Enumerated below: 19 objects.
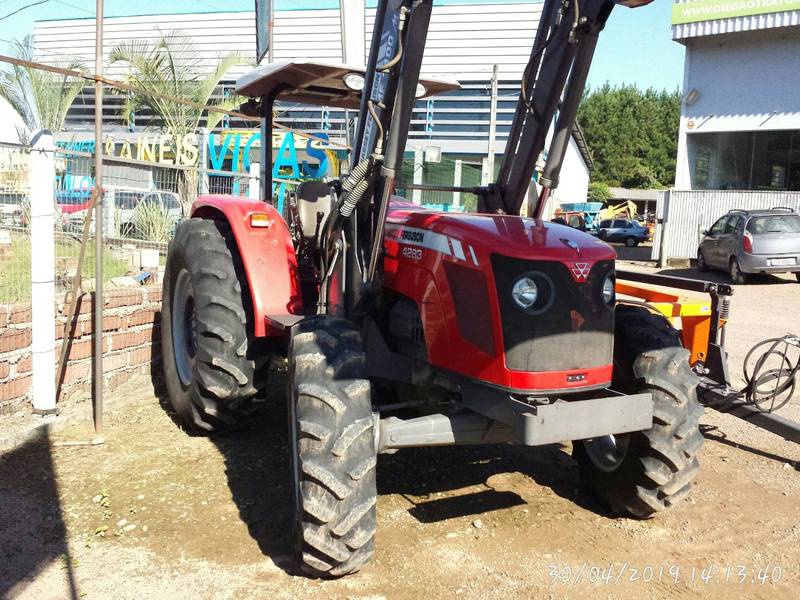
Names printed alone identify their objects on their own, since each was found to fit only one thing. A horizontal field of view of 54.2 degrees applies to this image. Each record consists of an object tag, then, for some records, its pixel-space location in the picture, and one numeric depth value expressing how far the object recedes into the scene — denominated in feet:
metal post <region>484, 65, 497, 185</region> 54.04
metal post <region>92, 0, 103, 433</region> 16.22
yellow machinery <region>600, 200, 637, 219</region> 154.61
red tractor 10.89
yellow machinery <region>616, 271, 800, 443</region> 15.46
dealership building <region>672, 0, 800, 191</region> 65.87
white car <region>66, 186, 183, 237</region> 28.44
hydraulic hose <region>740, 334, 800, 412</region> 15.24
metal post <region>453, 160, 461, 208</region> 42.25
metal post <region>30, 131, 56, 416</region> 16.31
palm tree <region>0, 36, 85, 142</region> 54.03
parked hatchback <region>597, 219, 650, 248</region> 119.14
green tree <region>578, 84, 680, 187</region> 202.90
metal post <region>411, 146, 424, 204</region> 36.05
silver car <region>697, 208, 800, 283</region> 50.93
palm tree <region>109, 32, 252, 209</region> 53.42
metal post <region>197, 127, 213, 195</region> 25.84
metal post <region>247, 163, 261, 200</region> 26.96
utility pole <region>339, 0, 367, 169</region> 19.21
